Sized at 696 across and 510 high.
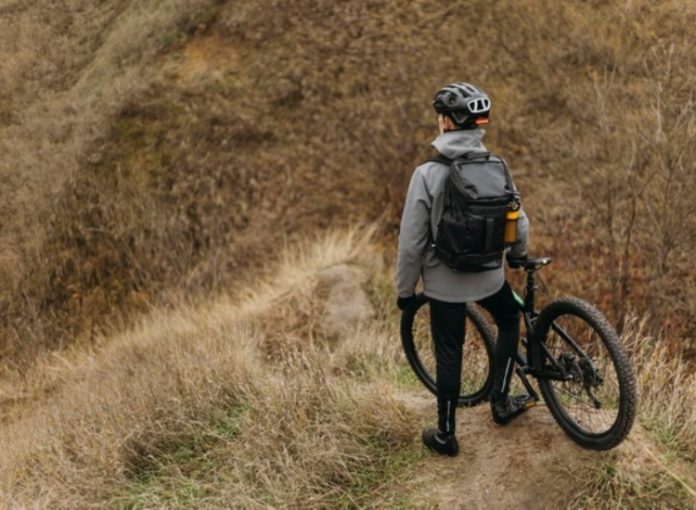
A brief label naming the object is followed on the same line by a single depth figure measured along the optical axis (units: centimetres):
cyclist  441
